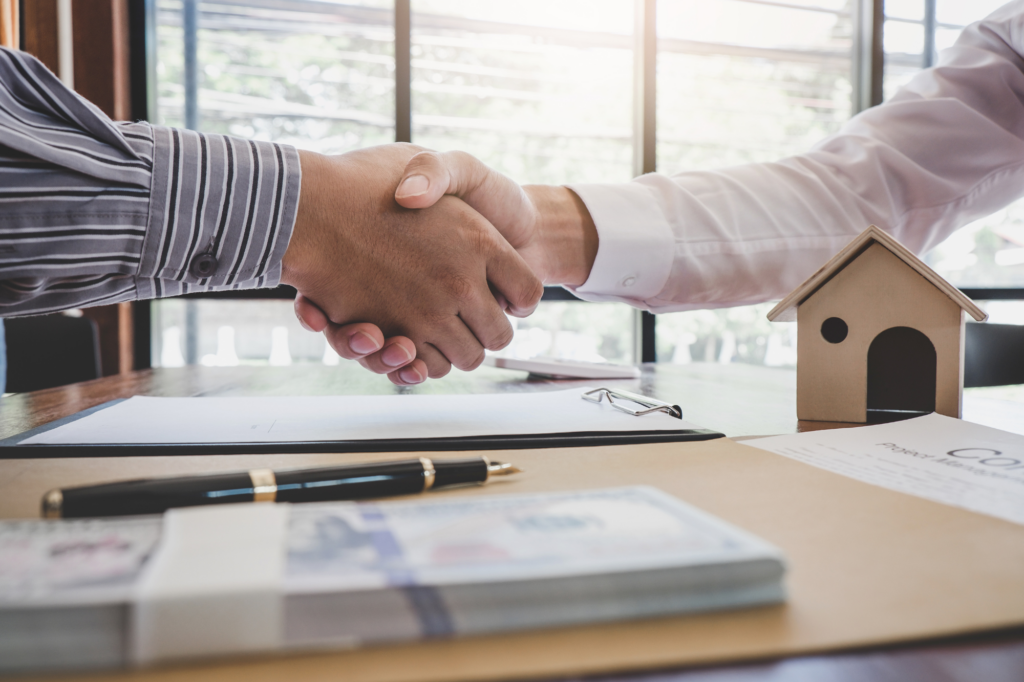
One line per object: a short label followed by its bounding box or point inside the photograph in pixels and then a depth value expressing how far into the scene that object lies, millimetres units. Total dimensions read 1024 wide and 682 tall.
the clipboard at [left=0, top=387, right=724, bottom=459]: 448
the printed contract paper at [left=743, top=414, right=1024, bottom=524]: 333
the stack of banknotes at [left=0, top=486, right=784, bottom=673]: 169
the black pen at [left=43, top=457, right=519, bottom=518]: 282
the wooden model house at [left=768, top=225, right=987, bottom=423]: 561
